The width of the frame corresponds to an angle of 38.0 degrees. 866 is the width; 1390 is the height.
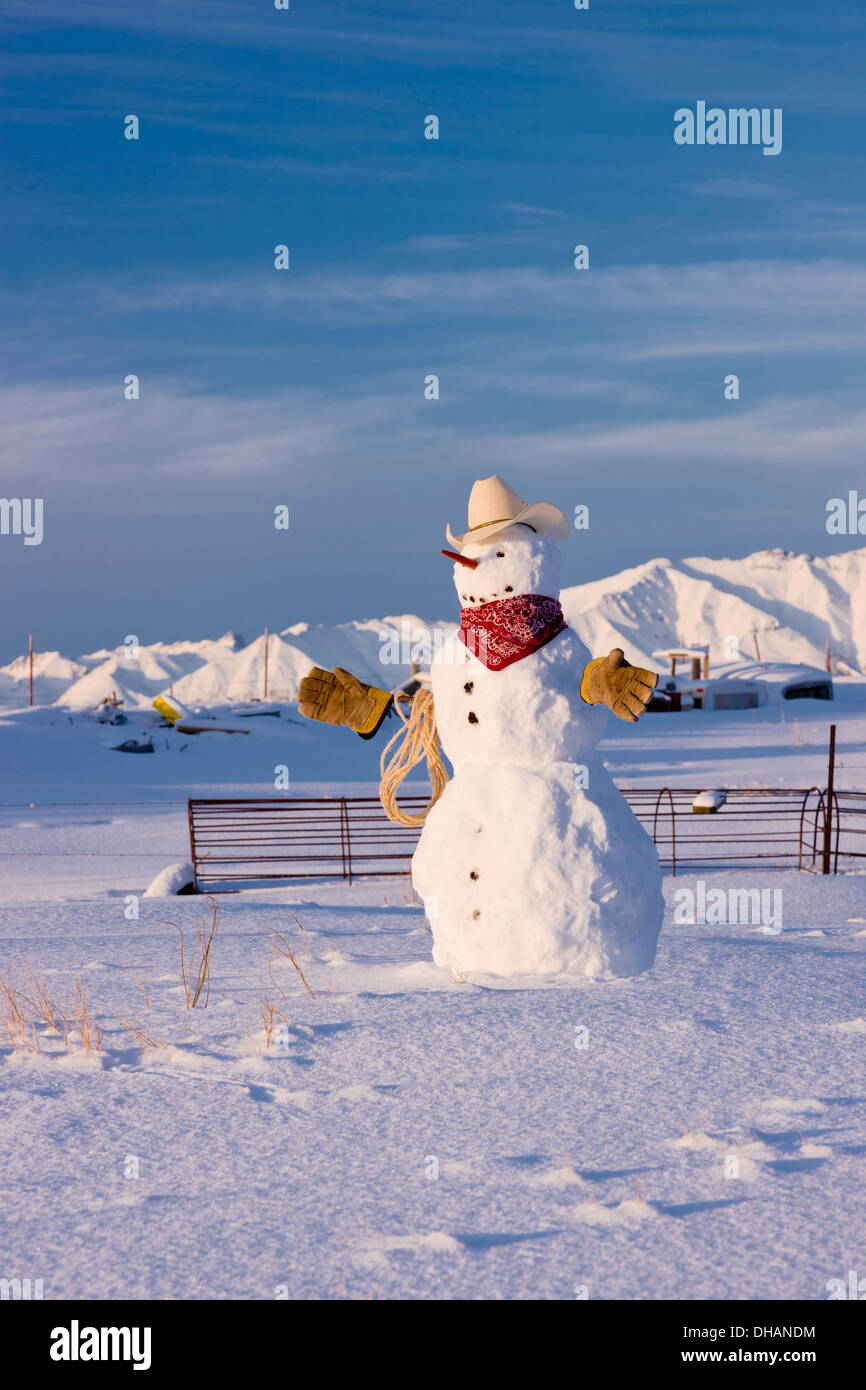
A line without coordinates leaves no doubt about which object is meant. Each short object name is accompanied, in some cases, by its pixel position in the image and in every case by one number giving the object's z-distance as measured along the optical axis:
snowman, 6.28
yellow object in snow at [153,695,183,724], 35.40
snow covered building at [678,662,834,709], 40.69
